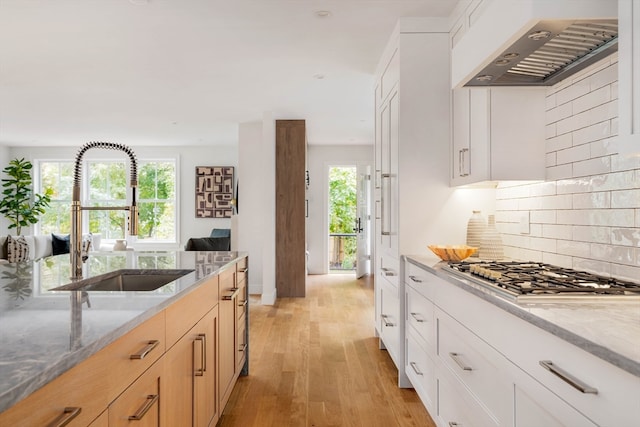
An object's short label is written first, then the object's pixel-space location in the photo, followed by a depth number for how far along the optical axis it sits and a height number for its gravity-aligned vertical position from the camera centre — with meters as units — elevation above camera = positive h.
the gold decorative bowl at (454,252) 2.38 -0.21
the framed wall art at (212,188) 8.75 +0.52
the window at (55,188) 8.91 +0.52
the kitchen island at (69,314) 0.69 -0.24
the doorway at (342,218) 8.27 -0.08
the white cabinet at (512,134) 2.22 +0.41
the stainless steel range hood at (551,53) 1.40 +0.60
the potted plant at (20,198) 8.23 +0.29
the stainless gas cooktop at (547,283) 1.27 -0.23
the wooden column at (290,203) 5.77 +0.14
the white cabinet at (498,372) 0.86 -0.44
